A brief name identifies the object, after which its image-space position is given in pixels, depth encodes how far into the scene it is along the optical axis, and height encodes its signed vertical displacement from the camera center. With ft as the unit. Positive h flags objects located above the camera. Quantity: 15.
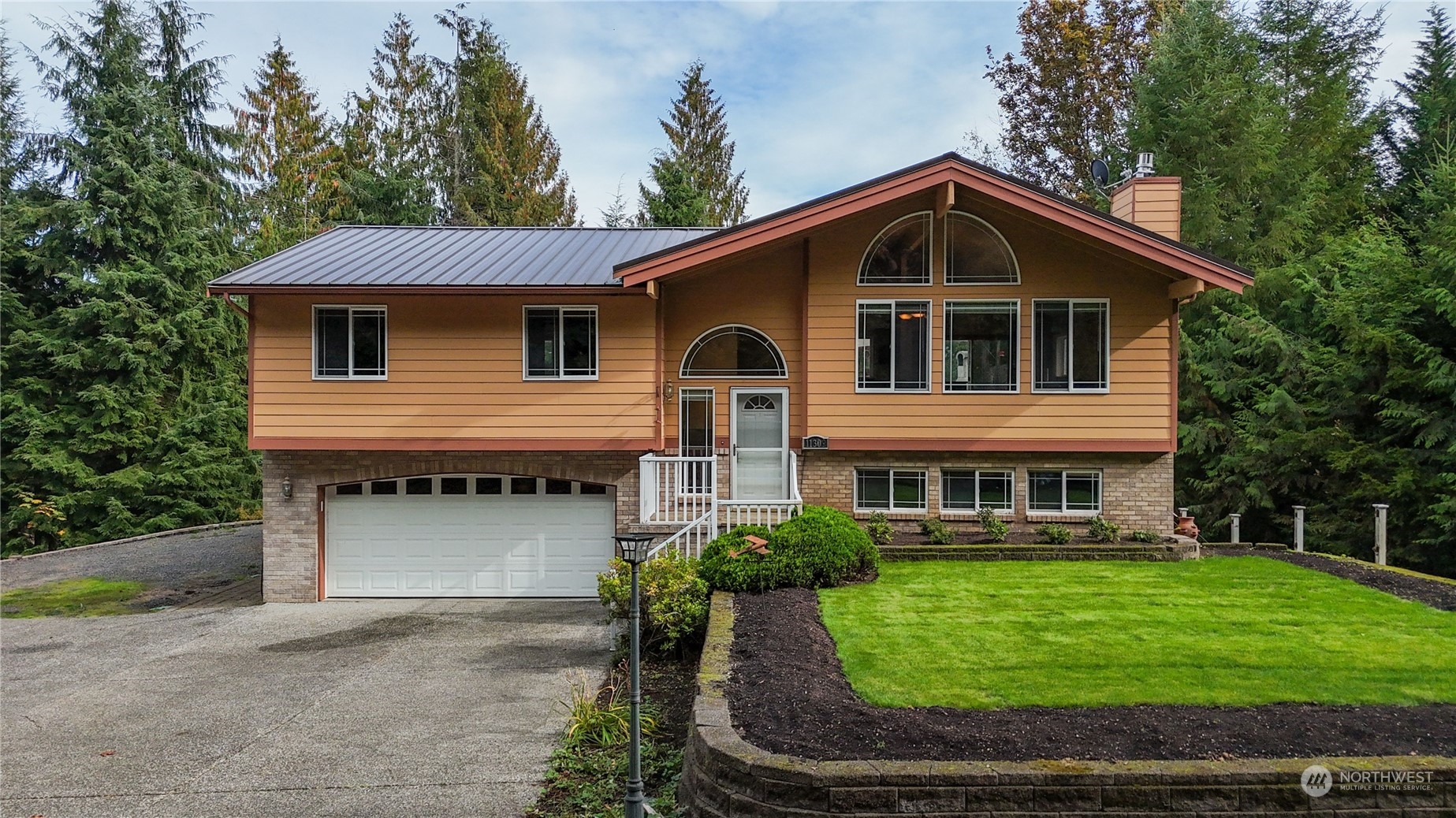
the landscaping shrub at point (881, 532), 39.65 -6.06
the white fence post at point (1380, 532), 41.24 -6.31
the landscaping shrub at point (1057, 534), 39.73 -6.17
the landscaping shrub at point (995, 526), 39.91 -5.83
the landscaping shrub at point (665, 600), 28.50 -6.91
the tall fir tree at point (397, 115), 93.30 +35.00
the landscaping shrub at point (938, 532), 39.73 -6.08
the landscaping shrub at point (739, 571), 30.76 -6.21
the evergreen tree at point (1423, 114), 61.82 +23.95
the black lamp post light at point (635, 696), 16.53 -6.27
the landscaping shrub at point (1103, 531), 40.14 -6.06
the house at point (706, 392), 40.40 +0.88
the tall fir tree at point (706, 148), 100.78 +33.35
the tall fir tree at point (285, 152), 90.58 +29.45
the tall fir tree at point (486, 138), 92.32 +31.97
